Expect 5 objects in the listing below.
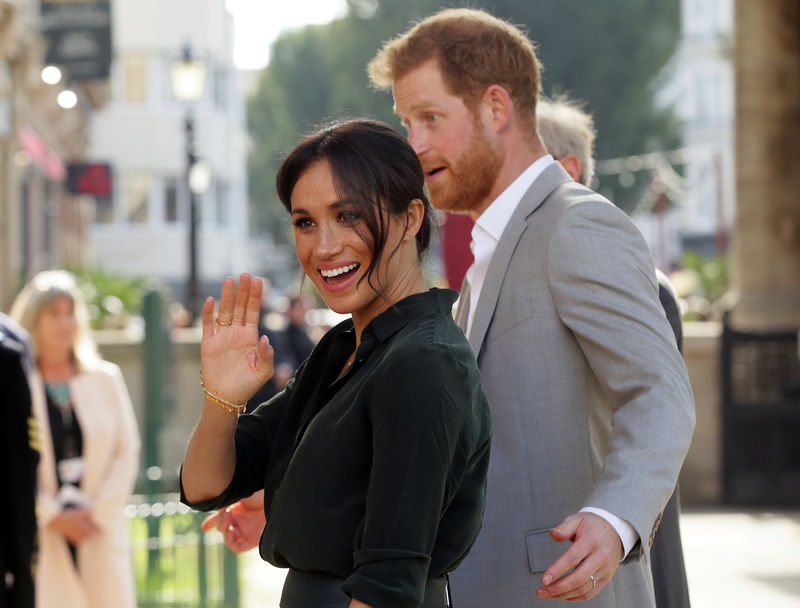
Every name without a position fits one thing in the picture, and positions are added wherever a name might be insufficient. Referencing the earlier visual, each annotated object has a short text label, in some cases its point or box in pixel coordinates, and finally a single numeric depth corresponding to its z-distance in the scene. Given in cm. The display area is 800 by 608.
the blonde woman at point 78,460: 665
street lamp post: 1812
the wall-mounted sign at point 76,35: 1705
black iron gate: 1309
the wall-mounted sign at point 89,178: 2436
